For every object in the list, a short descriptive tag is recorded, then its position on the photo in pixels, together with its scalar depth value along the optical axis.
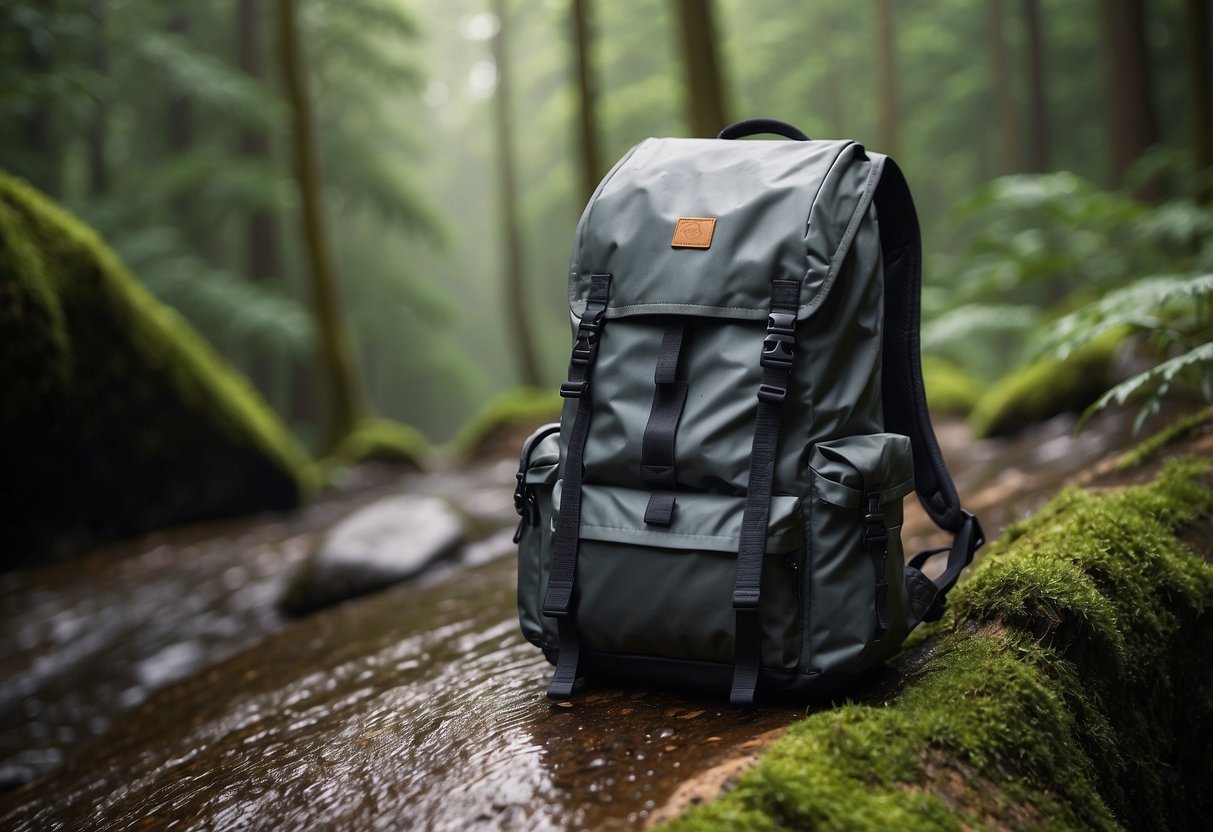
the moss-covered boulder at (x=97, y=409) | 5.30
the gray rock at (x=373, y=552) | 5.17
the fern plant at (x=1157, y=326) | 3.20
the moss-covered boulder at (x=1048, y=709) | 1.81
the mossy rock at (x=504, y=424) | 11.64
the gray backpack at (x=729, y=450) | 2.17
